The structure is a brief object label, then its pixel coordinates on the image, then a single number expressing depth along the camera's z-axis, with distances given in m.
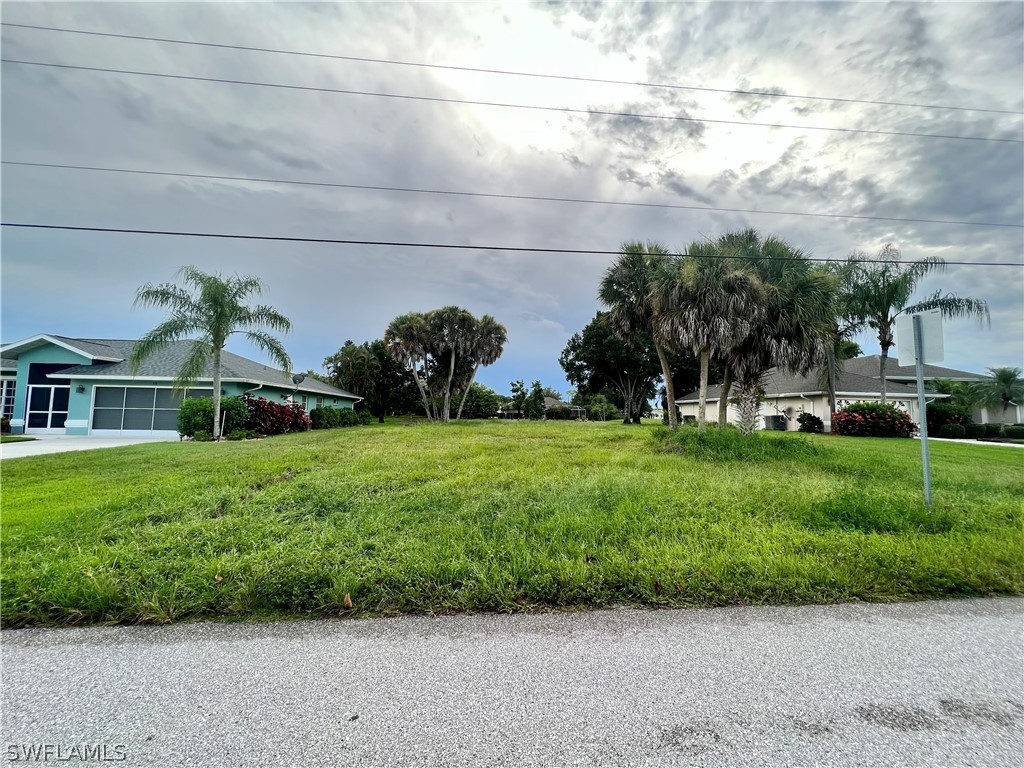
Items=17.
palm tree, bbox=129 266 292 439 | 13.59
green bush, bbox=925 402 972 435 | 21.58
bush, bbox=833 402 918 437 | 18.22
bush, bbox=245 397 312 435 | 17.03
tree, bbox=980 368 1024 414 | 22.92
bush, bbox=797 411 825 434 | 21.95
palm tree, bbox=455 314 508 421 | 31.66
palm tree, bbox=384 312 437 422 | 30.34
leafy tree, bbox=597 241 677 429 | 15.45
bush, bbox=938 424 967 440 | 20.89
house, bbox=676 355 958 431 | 23.33
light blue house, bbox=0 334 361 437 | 17.66
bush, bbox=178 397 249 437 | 15.26
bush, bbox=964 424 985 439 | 20.72
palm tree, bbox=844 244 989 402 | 19.16
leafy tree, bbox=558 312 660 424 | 35.38
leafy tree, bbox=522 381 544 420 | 48.16
